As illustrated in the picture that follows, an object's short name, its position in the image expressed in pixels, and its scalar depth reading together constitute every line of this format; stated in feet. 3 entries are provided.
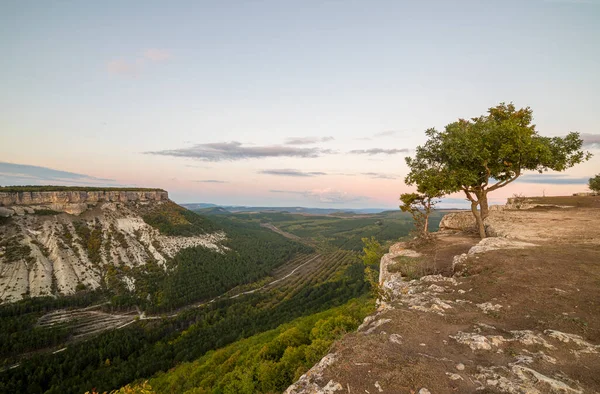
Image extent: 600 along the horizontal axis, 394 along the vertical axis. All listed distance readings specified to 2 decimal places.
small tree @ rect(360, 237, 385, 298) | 83.51
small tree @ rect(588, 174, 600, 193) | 114.14
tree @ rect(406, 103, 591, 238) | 52.49
